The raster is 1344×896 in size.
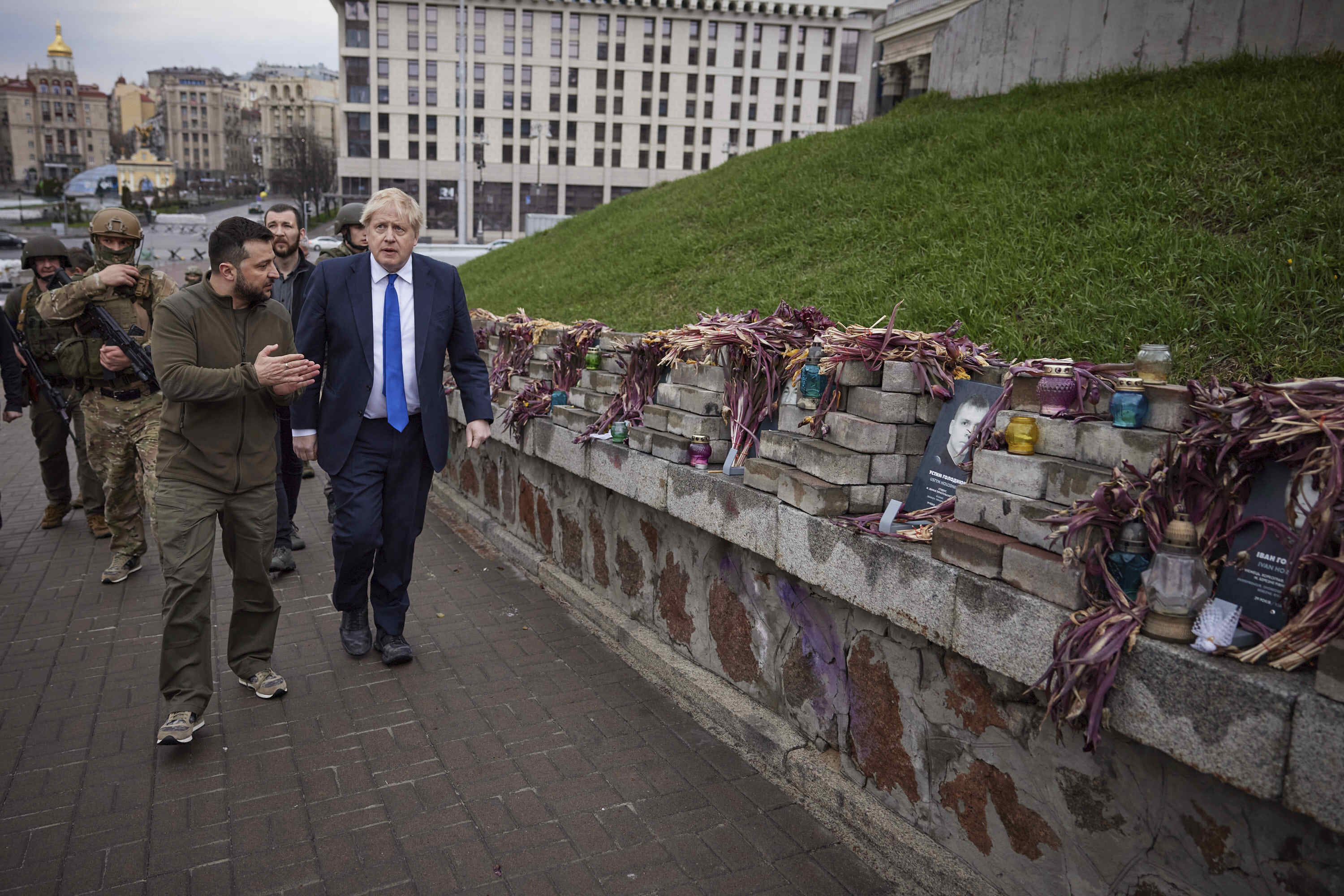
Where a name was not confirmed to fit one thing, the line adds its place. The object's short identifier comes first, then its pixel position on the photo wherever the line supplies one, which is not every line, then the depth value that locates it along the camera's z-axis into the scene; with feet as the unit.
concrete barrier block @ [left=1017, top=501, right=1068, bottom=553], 8.80
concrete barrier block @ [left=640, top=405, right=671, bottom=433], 15.78
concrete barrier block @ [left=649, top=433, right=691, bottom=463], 14.96
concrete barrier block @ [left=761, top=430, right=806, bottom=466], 12.64
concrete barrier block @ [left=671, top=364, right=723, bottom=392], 14.89
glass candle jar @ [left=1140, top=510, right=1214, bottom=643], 7.72
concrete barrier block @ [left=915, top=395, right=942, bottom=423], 11.66
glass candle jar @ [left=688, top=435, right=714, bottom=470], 14.61
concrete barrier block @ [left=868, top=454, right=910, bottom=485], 11.64
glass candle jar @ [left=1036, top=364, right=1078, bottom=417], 9.53
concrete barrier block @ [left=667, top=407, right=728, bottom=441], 14.89
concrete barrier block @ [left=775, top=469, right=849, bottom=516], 11.50
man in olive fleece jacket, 13.01
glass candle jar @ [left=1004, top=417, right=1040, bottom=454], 9.59
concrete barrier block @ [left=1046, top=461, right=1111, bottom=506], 8.80
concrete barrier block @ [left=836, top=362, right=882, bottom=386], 11.79
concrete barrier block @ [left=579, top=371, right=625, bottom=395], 17.94
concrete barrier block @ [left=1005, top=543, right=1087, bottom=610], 8.40
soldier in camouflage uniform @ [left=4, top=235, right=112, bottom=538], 24.09
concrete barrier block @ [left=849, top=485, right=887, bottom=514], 11.59
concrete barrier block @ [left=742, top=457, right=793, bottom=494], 12.62
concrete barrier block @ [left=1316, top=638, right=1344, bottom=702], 6.52
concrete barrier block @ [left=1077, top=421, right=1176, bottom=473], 8.57
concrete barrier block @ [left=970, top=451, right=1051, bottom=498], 9.32
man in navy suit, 14.88
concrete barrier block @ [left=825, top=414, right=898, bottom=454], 11.50
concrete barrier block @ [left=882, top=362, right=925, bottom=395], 11.41
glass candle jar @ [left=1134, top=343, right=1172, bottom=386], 8.92
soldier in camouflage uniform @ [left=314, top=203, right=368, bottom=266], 23.21
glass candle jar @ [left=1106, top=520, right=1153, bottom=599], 8.28
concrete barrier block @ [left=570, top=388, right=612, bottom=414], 18.12
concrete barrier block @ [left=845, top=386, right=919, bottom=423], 11.45
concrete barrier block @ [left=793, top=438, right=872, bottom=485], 11.52
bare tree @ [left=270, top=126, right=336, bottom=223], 281.95
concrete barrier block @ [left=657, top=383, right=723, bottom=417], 14.94
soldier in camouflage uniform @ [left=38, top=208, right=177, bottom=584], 19.07
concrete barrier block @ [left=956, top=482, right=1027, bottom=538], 9.37
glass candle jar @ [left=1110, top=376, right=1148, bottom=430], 8.76
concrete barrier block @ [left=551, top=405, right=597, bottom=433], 18.09
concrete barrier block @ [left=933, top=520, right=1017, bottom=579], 9.21
